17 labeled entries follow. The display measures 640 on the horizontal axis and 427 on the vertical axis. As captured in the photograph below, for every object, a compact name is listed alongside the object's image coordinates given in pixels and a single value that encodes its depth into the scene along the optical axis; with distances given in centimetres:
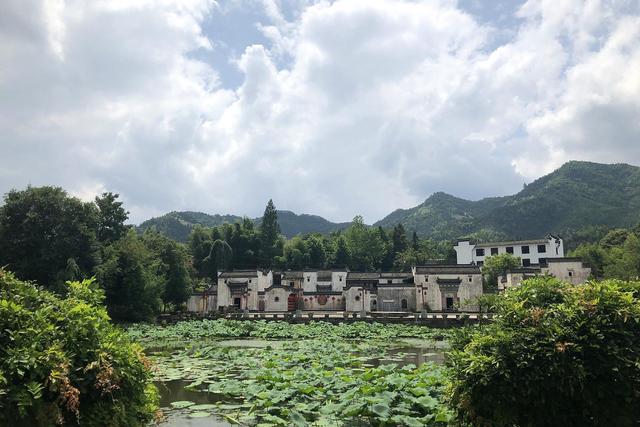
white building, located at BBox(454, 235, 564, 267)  6191
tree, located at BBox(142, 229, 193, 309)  4297
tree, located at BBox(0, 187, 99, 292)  3130
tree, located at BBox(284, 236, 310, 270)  6316
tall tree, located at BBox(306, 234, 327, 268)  6456
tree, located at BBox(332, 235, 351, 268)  6602
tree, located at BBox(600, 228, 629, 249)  6141
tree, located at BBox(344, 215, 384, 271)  6800
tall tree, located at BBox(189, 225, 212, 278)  6213
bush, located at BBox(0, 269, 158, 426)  434
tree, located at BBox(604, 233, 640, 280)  4128
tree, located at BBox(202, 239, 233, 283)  5978
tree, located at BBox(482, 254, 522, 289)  5369
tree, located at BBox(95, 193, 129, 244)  3950
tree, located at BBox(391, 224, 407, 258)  7295
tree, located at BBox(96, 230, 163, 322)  3372
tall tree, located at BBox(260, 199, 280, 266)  6569
